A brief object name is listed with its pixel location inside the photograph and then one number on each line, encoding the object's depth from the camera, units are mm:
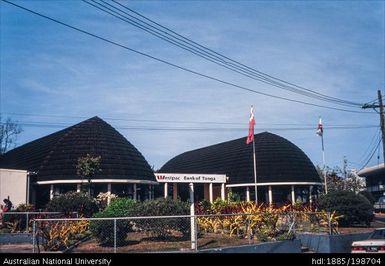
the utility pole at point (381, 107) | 32738
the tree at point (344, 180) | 56319
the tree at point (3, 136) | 70725
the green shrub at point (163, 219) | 17859
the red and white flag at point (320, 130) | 39628
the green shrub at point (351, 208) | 24922
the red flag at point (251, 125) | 31120
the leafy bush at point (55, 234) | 16625
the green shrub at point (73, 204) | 26375
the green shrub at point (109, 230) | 17125
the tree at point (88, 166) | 30641
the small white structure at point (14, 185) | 29528
